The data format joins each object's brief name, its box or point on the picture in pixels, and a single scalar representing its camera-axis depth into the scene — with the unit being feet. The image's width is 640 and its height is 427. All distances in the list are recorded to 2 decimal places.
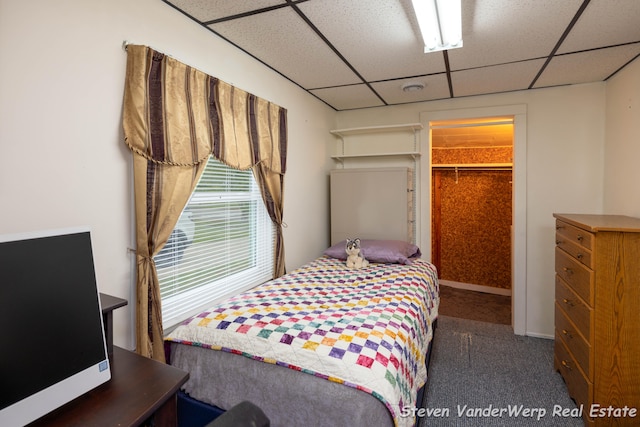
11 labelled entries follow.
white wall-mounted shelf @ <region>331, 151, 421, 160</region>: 11.42
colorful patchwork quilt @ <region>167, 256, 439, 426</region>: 4.30
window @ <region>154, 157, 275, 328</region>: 6.11
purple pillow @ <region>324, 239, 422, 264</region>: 9.21
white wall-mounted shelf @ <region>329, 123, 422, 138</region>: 11.23
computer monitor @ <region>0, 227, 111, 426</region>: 2.62
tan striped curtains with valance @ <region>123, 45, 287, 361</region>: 5.01
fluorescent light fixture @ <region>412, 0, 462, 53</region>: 5.28
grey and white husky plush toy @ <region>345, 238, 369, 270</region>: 8.99
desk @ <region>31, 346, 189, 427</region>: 2.81
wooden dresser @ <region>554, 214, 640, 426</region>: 6.05
